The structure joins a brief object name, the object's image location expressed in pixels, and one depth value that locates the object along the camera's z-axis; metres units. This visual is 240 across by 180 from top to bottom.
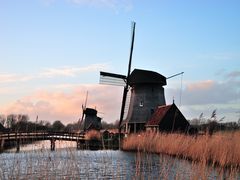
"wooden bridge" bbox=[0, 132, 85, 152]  26.62
